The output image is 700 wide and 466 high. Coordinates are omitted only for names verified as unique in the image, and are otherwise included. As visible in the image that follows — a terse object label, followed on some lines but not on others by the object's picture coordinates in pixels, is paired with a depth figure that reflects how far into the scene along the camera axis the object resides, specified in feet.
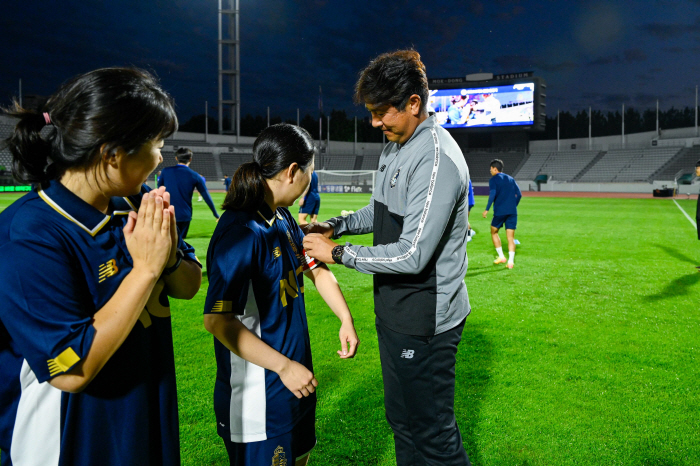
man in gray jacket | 6.86
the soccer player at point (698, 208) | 32.81
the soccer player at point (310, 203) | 43.74
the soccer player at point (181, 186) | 26.02
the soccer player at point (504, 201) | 31.14
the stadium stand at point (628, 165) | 161.89
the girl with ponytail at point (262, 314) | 5.80
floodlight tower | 187.21
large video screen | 154.10
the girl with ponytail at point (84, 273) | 3.80
